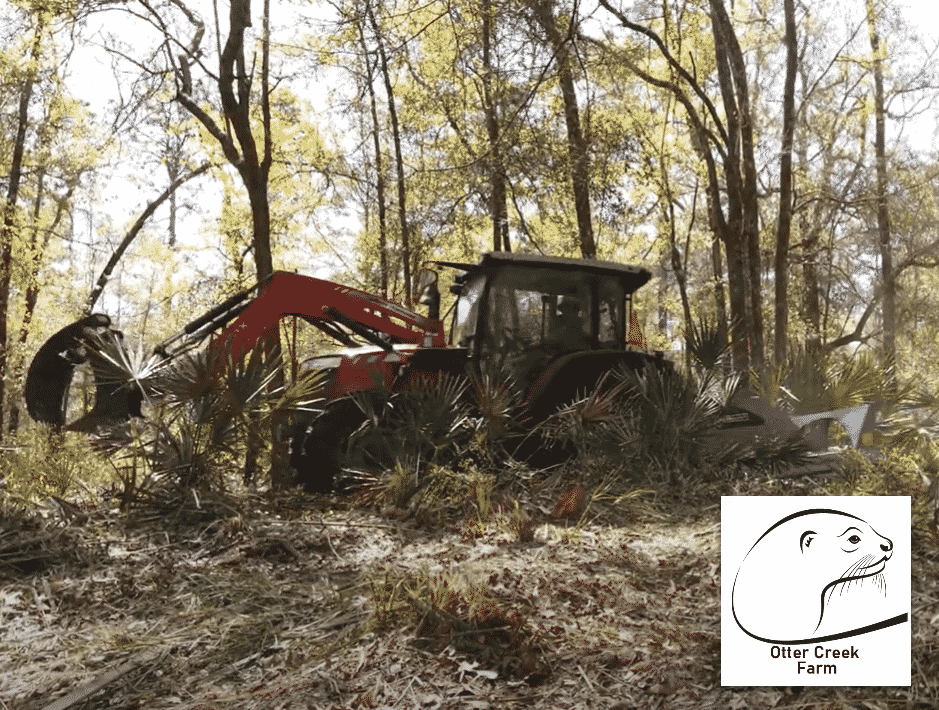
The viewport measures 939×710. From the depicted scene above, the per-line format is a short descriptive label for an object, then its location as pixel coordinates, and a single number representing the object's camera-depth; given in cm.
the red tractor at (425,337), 635
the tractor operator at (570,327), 755
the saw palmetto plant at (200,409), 547
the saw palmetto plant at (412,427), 613
